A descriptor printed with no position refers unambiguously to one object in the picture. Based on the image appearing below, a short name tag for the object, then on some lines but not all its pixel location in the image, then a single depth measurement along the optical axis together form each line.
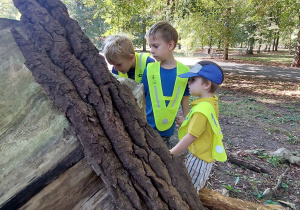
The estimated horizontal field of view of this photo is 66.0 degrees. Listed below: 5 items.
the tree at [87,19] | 24.41
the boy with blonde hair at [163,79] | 2.16
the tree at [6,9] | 12.03
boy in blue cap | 1.64
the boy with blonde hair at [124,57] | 2.10
